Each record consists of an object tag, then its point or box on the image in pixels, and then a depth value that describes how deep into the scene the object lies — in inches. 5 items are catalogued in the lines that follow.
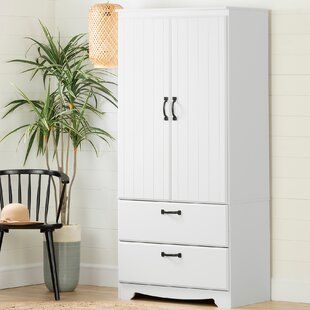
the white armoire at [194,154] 275.5
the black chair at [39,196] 284.7
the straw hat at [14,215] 281.6
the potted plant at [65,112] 301.7
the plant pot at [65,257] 300.6
